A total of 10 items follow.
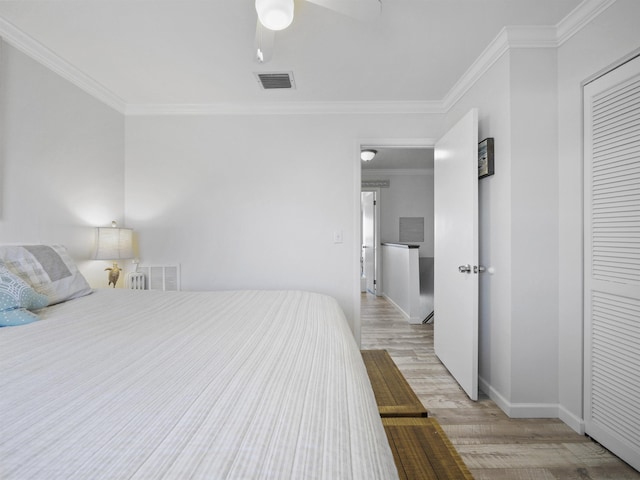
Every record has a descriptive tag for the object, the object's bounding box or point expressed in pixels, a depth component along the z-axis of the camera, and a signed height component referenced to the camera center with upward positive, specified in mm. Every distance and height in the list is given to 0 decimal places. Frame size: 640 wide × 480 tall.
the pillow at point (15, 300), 1328 -292
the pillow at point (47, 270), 1656 -190
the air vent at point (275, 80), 2430 +1292
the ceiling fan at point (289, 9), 1247 +964
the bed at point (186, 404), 521 -378
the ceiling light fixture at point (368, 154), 4547 +1247
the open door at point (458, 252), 2158 -122
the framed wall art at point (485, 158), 2158 +573
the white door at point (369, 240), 6367 -71
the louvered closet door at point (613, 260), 1524 -123
